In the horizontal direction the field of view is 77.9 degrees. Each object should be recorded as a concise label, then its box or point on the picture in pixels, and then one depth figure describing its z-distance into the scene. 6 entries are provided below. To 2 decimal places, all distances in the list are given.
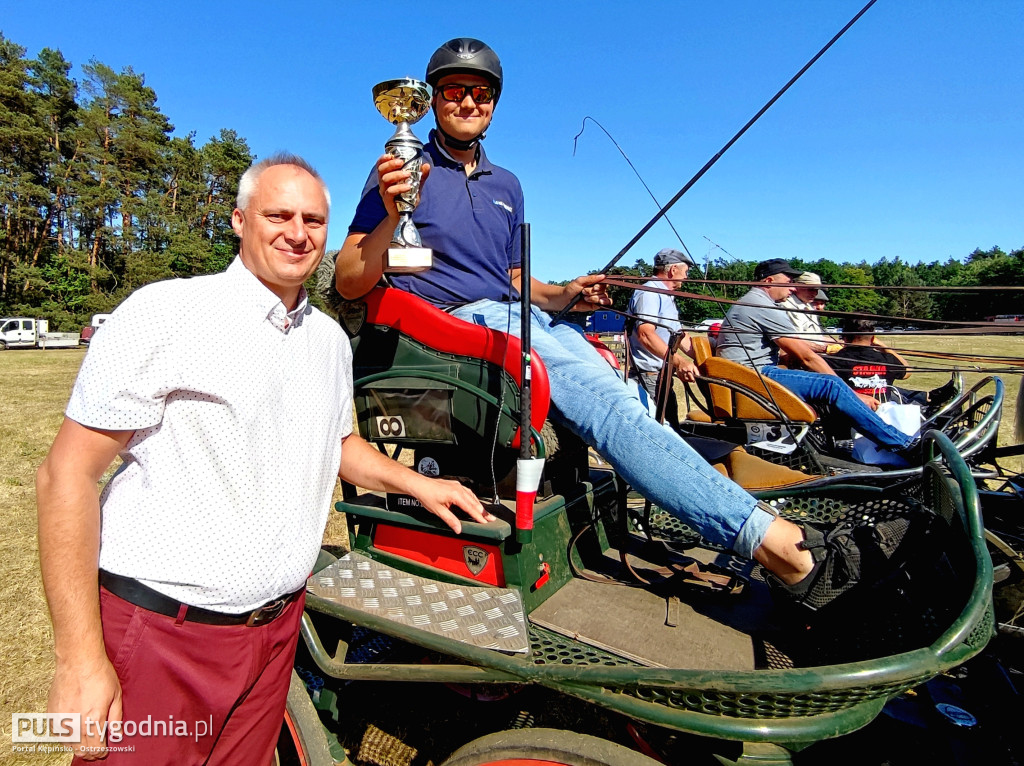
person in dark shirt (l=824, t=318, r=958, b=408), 5.80
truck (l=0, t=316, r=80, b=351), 33.03
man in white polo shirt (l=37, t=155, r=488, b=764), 1.38
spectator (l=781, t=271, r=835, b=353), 6.01
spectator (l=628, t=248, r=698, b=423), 6.09
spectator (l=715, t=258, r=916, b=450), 4.69
